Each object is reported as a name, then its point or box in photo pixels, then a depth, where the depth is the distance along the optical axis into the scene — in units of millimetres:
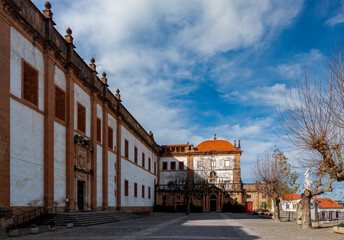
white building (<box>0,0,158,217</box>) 16031
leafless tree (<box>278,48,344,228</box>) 14008
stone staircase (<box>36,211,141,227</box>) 18000
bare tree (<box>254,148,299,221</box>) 26931
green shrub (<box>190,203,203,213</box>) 50094
